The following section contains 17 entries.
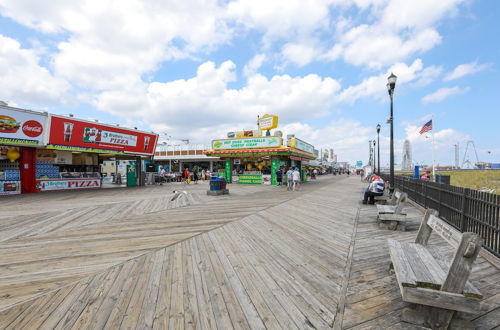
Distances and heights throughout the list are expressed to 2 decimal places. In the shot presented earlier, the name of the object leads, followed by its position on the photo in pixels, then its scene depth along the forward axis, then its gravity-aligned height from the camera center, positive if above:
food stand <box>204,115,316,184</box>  20.70 +1.31
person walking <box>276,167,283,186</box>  20.95 -0.90
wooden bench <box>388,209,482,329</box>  2.10 -1.13
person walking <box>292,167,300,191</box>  16.16 -0.65
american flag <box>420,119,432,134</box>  19.08 +3.30
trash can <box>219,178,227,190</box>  13.91 -1.09
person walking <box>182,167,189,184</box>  23.71 -1.00
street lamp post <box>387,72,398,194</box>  11.68 +3.72
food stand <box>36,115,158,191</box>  15.62 +1.11
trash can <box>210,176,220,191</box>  13.72 -1.09
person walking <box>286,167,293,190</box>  16.89 -0.85
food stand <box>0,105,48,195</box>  13.12 +1.09
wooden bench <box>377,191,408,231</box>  5.88 -1.26
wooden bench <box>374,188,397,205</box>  10.09 -1.50
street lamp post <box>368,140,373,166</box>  51.02 +4.04
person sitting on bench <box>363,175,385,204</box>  9.96 -0.98
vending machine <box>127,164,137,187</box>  21.67 -0.97
